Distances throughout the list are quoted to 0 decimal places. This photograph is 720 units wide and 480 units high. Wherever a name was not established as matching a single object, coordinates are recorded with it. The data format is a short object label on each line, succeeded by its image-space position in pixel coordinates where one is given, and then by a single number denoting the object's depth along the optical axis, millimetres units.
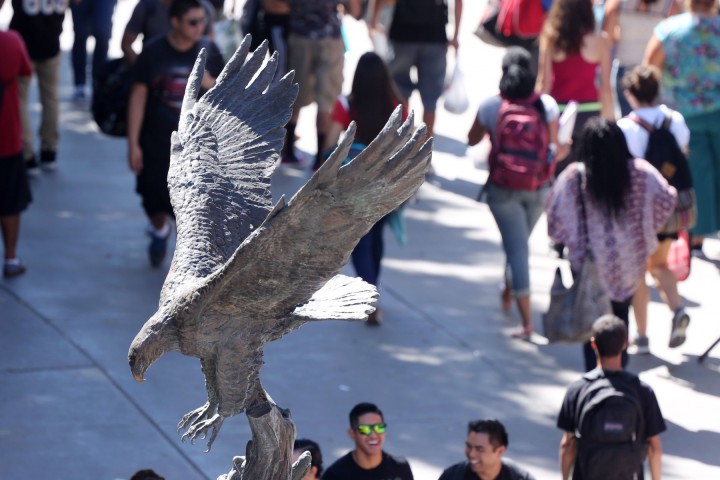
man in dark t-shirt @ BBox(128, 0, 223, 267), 18619
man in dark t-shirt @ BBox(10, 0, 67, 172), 22646
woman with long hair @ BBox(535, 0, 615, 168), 20089
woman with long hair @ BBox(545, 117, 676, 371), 15511
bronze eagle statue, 8437
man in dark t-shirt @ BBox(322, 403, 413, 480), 12280
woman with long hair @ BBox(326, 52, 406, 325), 17195
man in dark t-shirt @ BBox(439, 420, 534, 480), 12165
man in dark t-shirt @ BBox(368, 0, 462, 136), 23258
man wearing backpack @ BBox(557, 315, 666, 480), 12969
